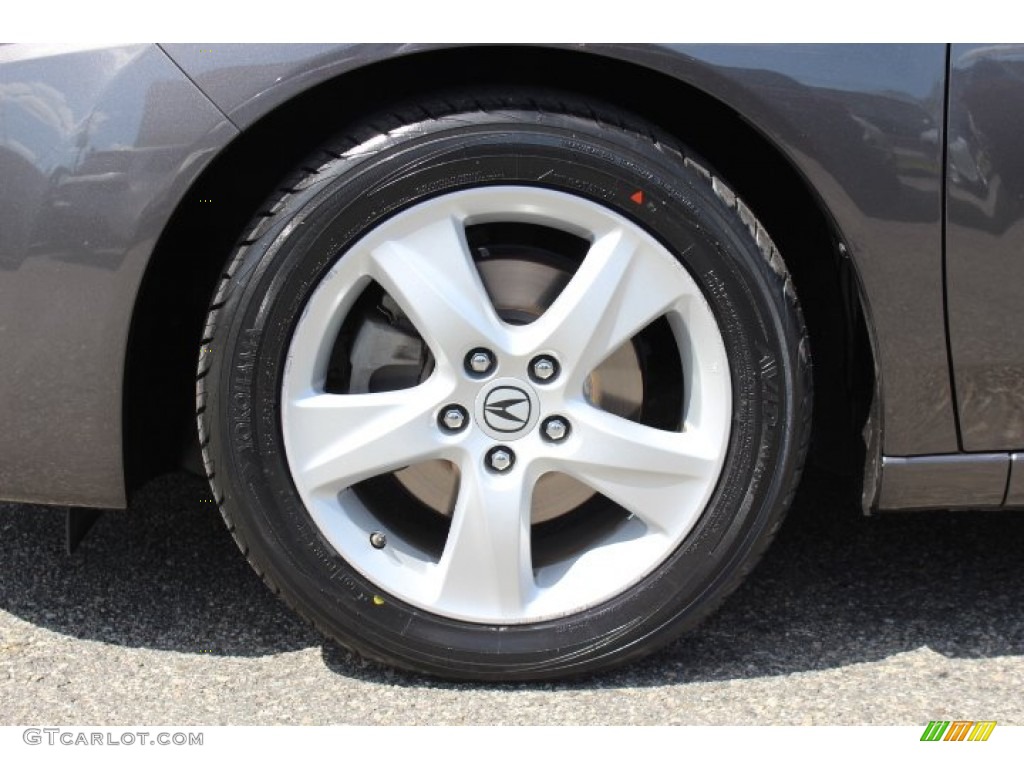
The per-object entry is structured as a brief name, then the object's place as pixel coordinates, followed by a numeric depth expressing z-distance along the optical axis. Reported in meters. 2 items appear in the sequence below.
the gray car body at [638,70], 2.05
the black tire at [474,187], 2.14
